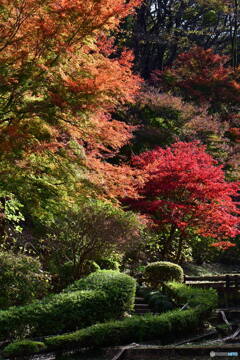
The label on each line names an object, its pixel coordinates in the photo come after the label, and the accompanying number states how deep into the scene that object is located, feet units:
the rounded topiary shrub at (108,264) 52.45
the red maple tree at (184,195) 58.59
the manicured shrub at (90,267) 48.88
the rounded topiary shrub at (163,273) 53.98
